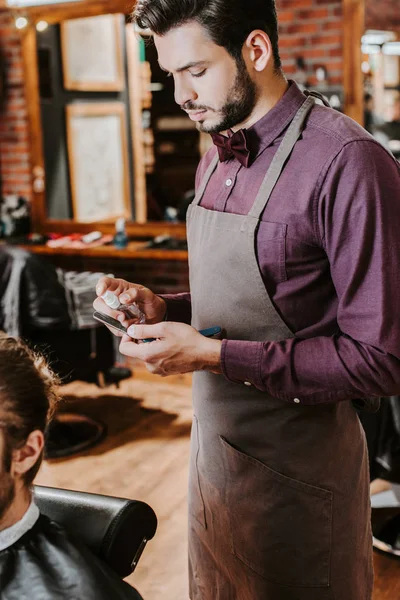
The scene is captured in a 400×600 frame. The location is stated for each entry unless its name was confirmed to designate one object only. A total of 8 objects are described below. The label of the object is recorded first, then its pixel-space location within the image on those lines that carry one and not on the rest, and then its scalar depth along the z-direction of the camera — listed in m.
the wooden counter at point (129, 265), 4.45
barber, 1.24
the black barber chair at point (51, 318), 3.54
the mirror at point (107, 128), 5.15
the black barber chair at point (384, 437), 2.46
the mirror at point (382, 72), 4.75
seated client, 1.30
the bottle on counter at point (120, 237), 4.46
